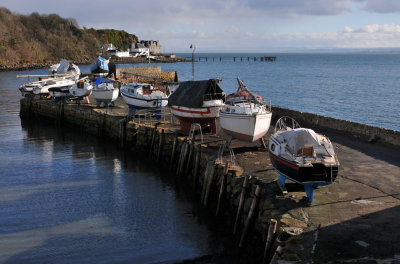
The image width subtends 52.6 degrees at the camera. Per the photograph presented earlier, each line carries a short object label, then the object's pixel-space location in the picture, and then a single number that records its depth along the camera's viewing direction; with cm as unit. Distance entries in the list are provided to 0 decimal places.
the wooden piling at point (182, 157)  2338
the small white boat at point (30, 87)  4906
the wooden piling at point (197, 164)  2162
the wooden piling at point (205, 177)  1933
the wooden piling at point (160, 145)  2698
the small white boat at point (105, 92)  3738
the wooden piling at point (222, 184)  1756
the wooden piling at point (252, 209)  1420
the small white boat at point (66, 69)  5991
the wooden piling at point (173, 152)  2512
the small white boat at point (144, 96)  3272
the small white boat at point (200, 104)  2520
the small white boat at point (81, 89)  4094
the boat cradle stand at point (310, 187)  1376
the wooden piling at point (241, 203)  1540
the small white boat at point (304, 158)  1366
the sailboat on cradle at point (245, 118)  2075
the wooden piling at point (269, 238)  1209
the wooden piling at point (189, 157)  2305
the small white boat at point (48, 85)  4831
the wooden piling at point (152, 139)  2802
